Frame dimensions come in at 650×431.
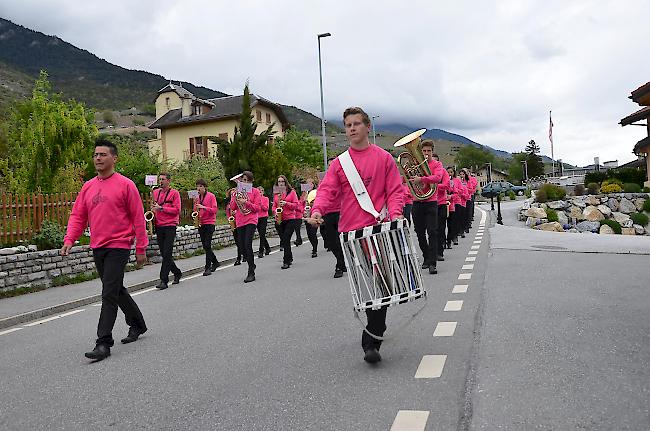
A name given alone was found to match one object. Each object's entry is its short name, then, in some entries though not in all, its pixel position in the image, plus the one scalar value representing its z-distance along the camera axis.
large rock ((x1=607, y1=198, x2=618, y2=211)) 34.19
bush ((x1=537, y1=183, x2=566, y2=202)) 36.78
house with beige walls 55.09
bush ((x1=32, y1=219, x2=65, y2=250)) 13.34
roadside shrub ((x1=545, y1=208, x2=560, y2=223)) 29.47
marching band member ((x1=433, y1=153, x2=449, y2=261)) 12.53
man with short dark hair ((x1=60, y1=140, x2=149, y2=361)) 6.50
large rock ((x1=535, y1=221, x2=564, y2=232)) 26.75
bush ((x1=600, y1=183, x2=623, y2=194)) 35.91
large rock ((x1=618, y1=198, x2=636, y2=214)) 33.41
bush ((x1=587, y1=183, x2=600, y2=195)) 38.05
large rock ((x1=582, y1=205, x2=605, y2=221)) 33.22
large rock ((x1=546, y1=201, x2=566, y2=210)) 34.94
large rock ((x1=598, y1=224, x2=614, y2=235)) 30.67
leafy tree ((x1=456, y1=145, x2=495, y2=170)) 145.25
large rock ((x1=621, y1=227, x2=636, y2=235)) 30.92
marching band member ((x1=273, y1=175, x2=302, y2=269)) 13.83
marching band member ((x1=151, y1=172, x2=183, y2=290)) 11.34
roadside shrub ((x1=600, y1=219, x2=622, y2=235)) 30.84
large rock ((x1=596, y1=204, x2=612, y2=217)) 33.56
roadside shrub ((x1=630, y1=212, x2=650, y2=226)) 31.72
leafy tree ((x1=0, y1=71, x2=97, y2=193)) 21.08
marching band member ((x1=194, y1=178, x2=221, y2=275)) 13.24
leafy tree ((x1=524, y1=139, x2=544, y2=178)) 137.18
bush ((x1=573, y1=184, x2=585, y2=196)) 38.88
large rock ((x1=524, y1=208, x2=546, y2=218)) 28.86
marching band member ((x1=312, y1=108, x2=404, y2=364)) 5.46
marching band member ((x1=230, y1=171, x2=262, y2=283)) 11.73
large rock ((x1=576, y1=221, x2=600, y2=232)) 31.22
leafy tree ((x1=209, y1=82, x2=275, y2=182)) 27.08
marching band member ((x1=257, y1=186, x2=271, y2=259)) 15.44
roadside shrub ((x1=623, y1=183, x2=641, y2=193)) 34.78
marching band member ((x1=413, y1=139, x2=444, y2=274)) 10.66
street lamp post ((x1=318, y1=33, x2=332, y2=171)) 32.53
